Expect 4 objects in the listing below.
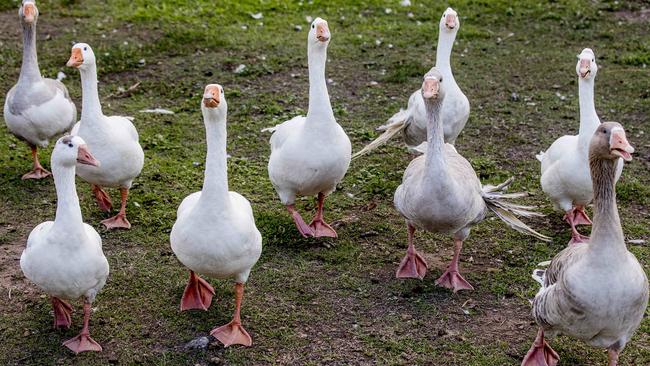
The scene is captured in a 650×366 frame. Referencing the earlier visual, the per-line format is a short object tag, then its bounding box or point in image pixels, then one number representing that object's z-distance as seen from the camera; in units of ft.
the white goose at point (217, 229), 17.30
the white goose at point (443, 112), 24.44
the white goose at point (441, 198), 19.36
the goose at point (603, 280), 15.03
